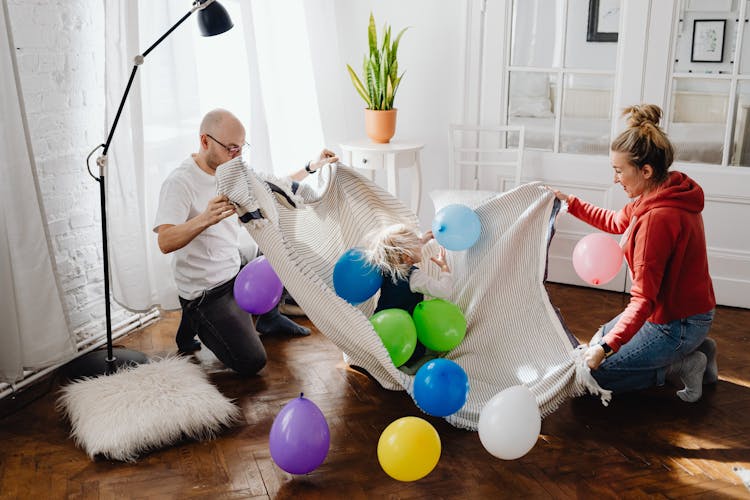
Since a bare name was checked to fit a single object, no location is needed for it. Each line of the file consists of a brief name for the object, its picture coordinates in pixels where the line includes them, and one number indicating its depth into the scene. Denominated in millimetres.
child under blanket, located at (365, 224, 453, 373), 2730
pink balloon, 2975
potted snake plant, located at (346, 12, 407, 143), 4074
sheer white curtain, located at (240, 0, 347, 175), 4094
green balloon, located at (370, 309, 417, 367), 2641
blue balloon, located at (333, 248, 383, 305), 2705
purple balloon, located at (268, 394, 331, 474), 2264
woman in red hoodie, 2559
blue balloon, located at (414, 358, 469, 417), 2461
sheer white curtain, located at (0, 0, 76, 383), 2695
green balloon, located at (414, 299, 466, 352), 2750
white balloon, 2316
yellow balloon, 2221
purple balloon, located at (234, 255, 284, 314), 3002
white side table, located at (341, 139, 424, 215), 4051
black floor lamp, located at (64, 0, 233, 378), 2756
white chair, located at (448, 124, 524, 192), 4266
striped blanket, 2613
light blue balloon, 2791
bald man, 2951
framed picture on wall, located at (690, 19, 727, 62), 3678
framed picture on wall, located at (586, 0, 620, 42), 3896
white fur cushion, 2502
